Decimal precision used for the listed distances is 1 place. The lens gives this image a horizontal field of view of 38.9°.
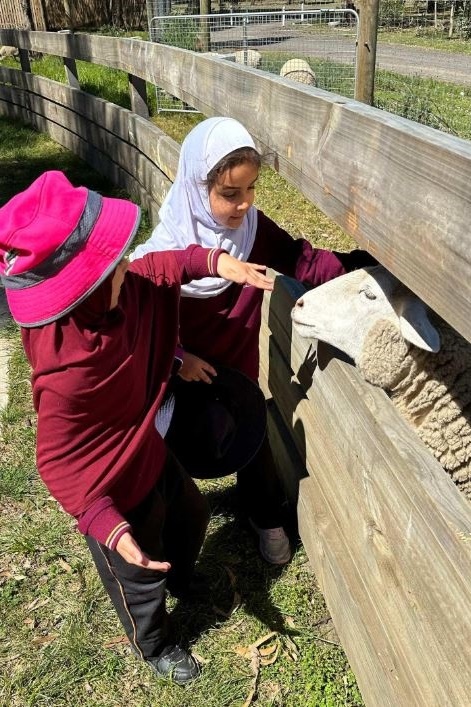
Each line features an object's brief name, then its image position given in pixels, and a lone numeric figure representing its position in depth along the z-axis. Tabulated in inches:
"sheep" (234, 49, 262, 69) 311.9
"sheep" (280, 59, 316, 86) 273.0
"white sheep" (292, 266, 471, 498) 78.7
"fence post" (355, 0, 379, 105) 190.1
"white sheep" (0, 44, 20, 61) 640.4
